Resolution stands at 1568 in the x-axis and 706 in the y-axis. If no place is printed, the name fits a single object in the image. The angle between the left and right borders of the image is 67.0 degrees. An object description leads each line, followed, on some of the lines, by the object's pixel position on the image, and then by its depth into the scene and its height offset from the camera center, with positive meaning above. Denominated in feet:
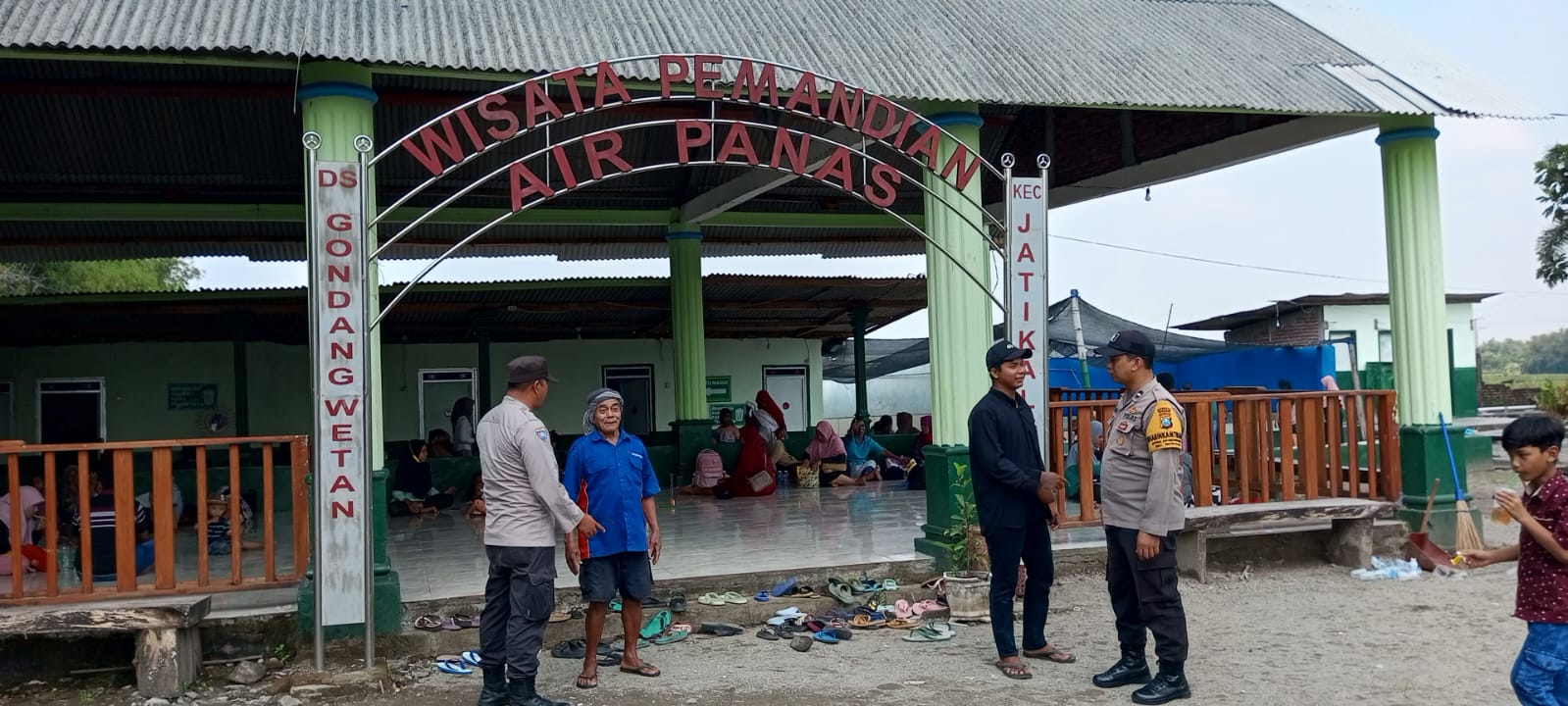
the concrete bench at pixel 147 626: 19.04 -3.17
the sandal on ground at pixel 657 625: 22.41 -4.13
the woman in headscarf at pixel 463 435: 47.09 -0.77
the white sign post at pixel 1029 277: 24.62 +2.46
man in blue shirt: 18.86 -1.56
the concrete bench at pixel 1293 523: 26.71 -3.25
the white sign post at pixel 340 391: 19.66 +0.49
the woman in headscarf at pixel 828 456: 45.27 -2.11
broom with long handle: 28.50 -3.68
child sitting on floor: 28.43 -2.60
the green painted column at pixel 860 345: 54.19 +2.58
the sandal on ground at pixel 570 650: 21.56 -4.35
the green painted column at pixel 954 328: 26.55 +1.56
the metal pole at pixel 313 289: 19.43 +2.18
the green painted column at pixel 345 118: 21.80 +5.66
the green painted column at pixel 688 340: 45.06 +2.59
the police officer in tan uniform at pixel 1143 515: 17.22 -1.85
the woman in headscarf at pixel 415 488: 38.24 -2.31
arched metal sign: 19.72 +3.97
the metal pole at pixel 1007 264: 24.47 +2.73
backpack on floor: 42.60 -2.27
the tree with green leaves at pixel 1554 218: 86.22 +11.44
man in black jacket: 18.83 -1.50
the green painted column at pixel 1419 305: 30.58 +1.94
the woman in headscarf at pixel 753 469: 41.52 -2.27
